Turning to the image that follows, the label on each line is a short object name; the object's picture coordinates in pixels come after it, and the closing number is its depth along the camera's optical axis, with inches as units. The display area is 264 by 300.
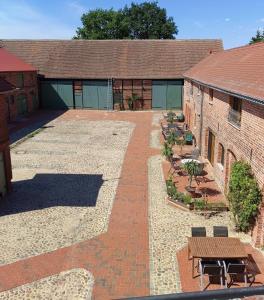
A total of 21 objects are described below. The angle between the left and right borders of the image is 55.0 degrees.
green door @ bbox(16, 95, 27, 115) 1006.9
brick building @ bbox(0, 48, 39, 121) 932.4
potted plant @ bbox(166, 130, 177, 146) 603.9
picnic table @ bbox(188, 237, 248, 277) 274.1
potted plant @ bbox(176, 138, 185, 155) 670.4
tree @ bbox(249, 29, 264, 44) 1866.5
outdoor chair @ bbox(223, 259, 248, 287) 265.7
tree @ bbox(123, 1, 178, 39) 1957.0
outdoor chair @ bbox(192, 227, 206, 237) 307.4
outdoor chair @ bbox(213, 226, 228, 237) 308.1
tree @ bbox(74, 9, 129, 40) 1791.1
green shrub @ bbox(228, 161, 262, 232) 313.2
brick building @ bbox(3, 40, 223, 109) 1115.1
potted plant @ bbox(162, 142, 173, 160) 553.1
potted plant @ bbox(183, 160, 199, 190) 444.7
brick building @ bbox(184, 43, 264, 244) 316.5
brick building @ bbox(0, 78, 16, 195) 419.6
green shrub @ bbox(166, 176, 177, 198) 422.1
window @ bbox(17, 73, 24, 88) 989.2
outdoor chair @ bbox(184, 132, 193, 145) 701.7
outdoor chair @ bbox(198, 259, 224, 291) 262.9
